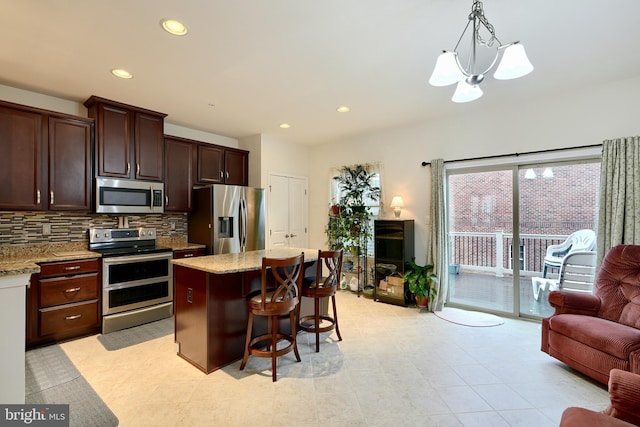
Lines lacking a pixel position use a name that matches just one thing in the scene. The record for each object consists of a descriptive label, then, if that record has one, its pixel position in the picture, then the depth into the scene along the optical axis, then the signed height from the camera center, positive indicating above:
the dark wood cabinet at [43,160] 2.92 +0.58
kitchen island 2.44 -0.83
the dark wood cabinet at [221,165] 4.59 +0.81
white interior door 5.19 +0.05
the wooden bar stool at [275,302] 2.34 -0.75
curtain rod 3.24 +0.75
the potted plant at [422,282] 4.05 -0.96
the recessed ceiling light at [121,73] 2.78 +1.38
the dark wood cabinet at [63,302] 2.87 -0.92
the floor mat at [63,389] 1.93 -1.36
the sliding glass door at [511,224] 3.48 -0.14
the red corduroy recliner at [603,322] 2.15 -0.92
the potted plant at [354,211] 4.95 +0.04
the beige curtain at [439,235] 4.09 -0.31
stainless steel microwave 3.45 +0.22
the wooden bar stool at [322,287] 2.88 -0.75
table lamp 4.46 +0.13
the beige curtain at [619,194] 2.90 +0.20
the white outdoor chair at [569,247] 3.35 -0.40
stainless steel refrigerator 4.20 -0.08
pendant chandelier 1.87 +0.99
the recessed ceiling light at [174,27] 2.11 +1.40
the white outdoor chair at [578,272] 3.29 -0.68
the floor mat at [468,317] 3.61 -1.37
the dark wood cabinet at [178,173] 4.16 +0.59
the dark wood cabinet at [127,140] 3.44 +0.94
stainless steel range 3.30 -0.78
